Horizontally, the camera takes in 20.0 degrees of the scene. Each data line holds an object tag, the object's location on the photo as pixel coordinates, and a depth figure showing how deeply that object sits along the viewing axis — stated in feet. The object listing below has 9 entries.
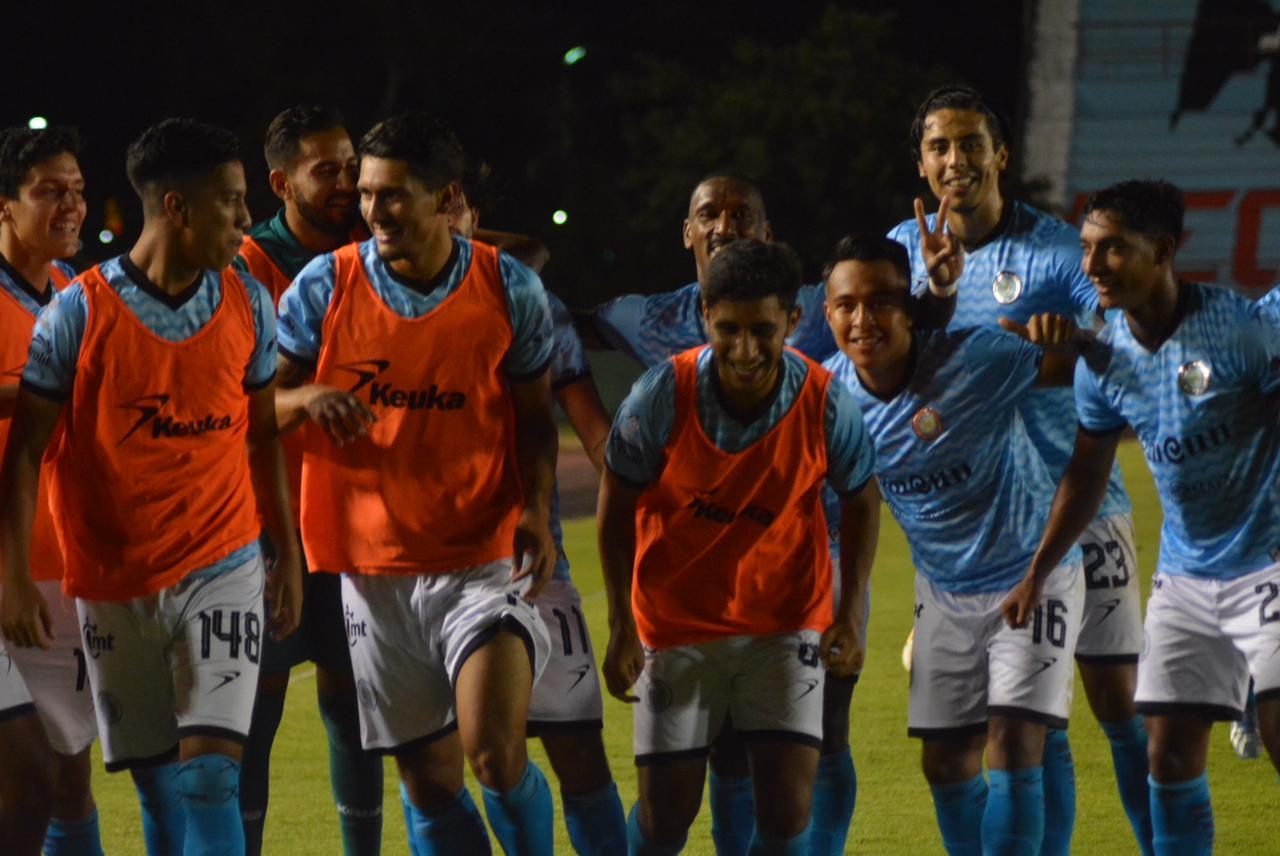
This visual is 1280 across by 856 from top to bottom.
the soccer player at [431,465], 27.36
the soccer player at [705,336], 30.91
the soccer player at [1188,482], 28.79
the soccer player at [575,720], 30.04
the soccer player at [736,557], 27.27
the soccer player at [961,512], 29.73
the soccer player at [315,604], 31.89
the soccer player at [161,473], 26.23
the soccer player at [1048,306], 32.55
